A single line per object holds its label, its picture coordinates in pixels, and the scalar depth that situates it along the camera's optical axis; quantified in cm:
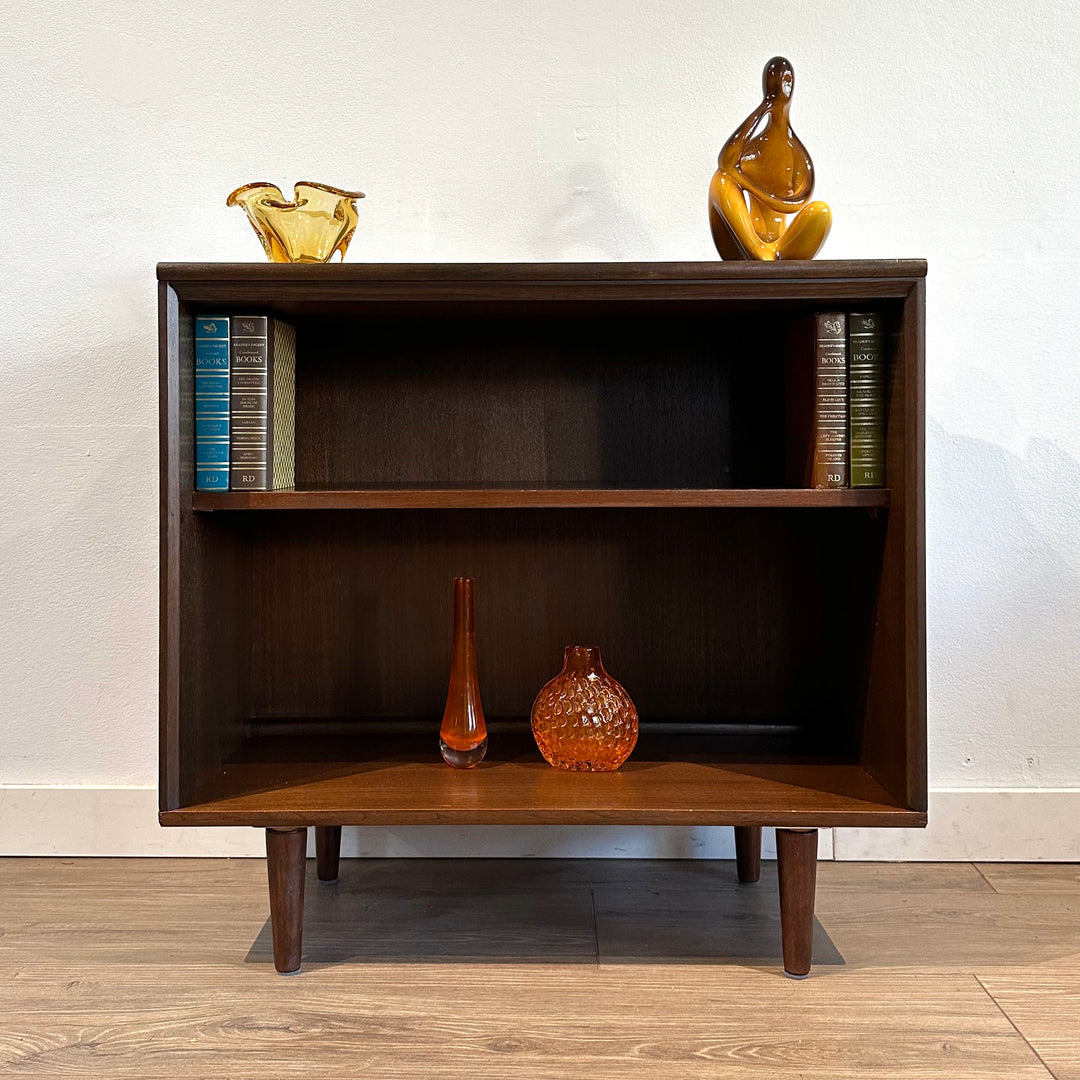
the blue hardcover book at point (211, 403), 113
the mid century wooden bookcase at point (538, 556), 136
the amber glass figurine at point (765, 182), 117
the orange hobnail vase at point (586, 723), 121
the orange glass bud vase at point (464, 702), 122
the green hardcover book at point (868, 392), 114
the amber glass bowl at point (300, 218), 117
